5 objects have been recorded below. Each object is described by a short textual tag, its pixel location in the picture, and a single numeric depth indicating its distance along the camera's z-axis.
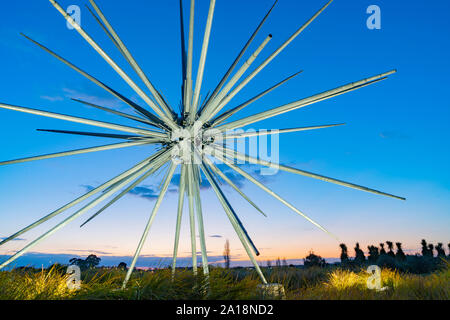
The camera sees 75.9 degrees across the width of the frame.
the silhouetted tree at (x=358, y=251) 48.33
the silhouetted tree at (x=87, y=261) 21.13
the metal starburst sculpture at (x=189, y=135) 5.45
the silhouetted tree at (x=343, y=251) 50.92
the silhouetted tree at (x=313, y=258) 38.64
